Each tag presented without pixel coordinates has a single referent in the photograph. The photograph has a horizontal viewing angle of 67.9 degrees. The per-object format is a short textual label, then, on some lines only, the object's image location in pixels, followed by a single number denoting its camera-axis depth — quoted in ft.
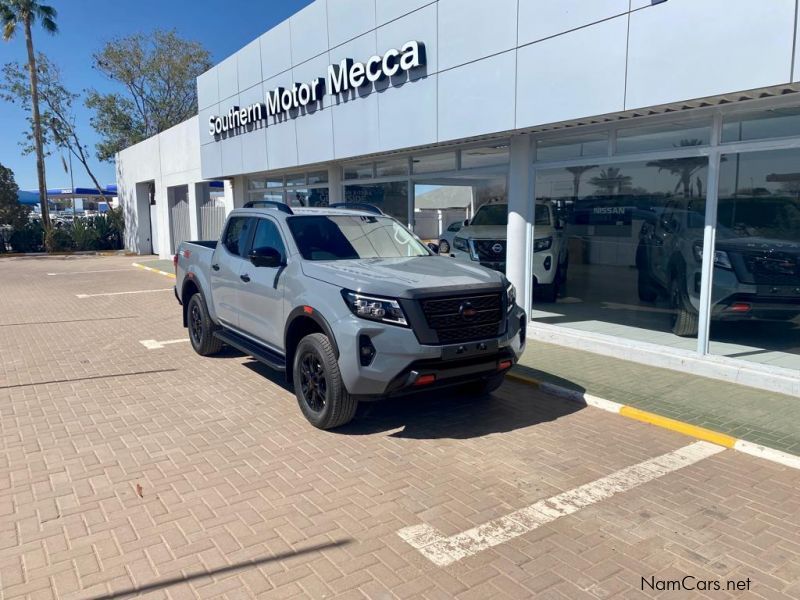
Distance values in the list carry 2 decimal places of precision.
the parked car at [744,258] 22.24
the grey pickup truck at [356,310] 15.72
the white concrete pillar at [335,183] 45.01
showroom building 20.63
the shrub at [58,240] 97.71
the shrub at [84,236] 100.22
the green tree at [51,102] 114.21
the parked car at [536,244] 30.73
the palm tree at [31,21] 100.27
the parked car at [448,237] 35.50
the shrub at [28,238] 97.50
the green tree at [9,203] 94.27
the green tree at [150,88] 130.41
